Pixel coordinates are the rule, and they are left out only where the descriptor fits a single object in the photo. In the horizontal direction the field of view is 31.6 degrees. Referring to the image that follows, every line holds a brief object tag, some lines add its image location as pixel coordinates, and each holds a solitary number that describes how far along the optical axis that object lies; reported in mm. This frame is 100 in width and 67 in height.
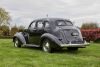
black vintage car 8456
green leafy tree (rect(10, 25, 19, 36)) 54125
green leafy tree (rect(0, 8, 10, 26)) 47504
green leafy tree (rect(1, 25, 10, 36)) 47041
